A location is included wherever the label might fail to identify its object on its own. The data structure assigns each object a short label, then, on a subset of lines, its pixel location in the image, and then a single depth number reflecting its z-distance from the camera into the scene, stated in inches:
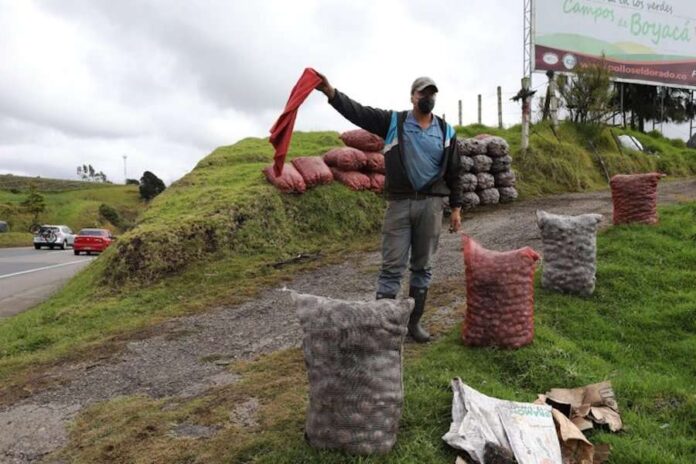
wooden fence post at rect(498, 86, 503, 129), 710.5
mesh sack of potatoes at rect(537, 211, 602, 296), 186.4
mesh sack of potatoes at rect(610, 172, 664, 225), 257.0
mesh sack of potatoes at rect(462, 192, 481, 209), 433.7
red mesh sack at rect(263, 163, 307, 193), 374.0
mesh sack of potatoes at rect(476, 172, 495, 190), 445.7
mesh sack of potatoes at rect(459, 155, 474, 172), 434.6
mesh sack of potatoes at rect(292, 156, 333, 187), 388.5
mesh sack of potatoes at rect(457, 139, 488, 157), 439.2
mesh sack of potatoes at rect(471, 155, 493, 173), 439.2
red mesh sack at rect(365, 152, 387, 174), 411.8
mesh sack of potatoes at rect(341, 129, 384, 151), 407.8
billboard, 637.3
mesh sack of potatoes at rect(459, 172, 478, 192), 433.1
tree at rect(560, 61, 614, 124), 625.9
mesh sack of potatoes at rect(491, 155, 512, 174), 454.0
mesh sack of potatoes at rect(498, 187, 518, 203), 462.9
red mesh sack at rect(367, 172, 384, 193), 414.0
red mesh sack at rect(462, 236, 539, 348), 144.9
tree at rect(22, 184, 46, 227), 1804.9
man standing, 138.7
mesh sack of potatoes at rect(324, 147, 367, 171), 402.3
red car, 958.4
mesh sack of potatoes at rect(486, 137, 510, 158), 446.3
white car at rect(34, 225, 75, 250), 1135.0
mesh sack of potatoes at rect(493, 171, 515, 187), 461.7
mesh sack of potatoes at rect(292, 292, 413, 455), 99.0
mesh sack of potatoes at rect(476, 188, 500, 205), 448.8
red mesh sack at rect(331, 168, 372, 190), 402.3
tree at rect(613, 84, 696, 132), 920.9
